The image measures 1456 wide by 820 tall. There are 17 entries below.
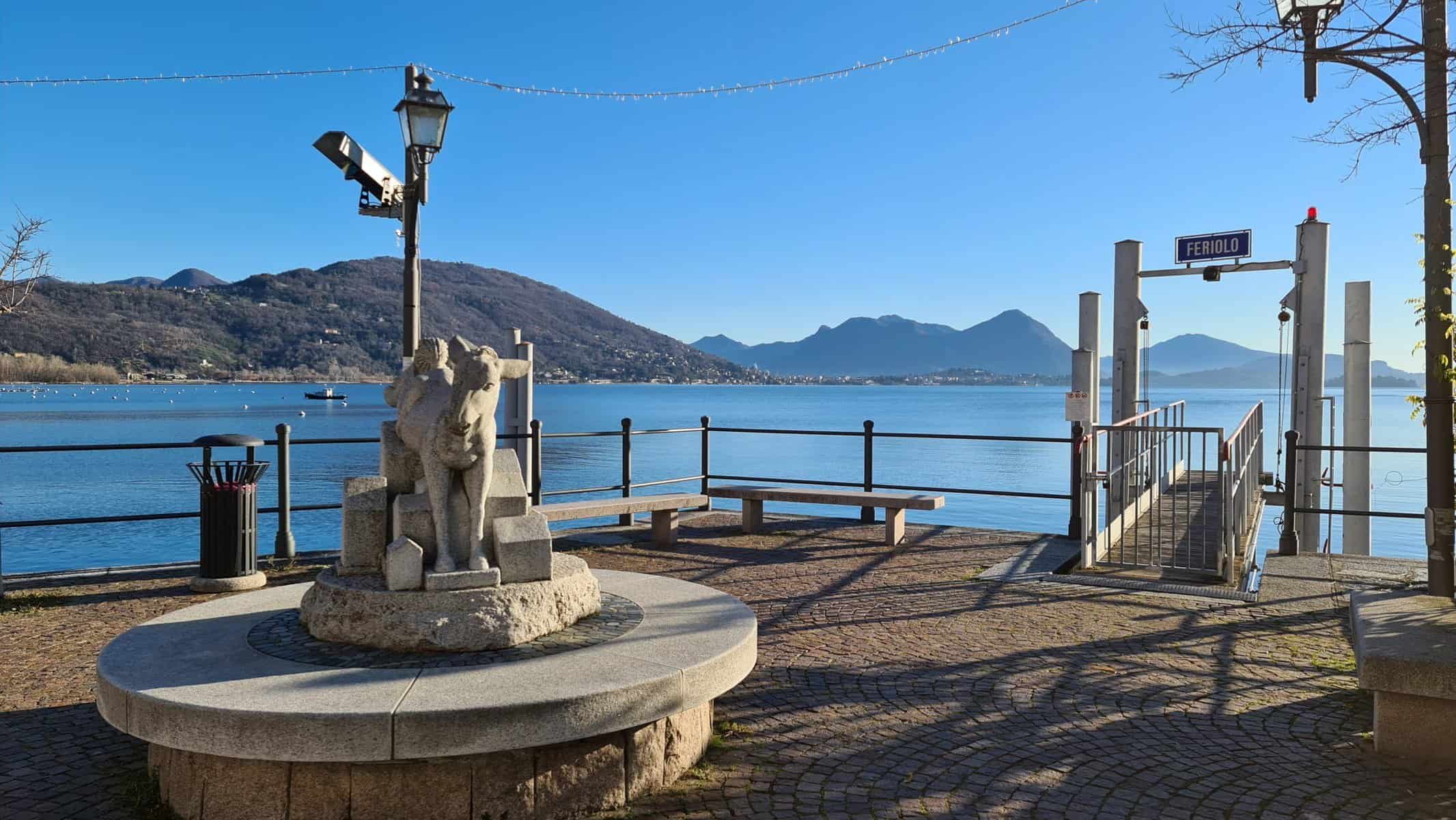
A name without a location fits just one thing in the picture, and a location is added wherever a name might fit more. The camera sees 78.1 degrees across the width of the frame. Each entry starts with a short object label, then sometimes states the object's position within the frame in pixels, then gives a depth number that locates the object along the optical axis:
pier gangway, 7.25
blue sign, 11.62
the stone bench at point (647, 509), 8.02
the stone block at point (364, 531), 4.07
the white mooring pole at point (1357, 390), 12.16
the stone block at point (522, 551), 4.00
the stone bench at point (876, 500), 8.81
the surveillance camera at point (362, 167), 7.71
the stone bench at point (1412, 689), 3.61
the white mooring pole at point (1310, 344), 11.15
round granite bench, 2.93
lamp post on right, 4.89
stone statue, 4.01
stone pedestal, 3.74
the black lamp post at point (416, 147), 7.34
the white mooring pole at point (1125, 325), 12.32
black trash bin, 6.95
